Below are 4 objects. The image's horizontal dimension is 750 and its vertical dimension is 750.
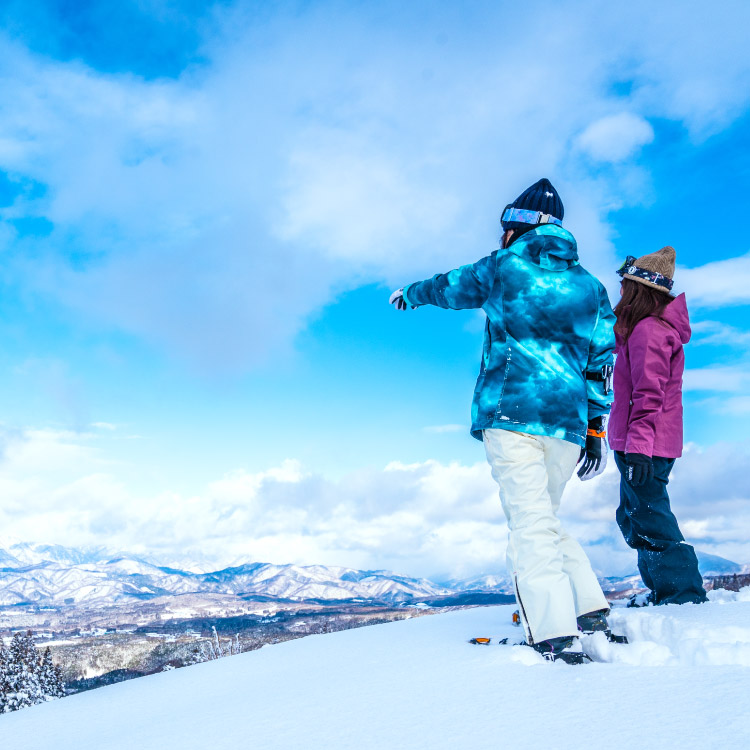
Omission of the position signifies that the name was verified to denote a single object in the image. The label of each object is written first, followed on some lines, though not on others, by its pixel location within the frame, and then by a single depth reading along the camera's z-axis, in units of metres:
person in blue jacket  3.40
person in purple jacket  4.88
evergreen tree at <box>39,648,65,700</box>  44.54
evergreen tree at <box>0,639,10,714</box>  41.06
